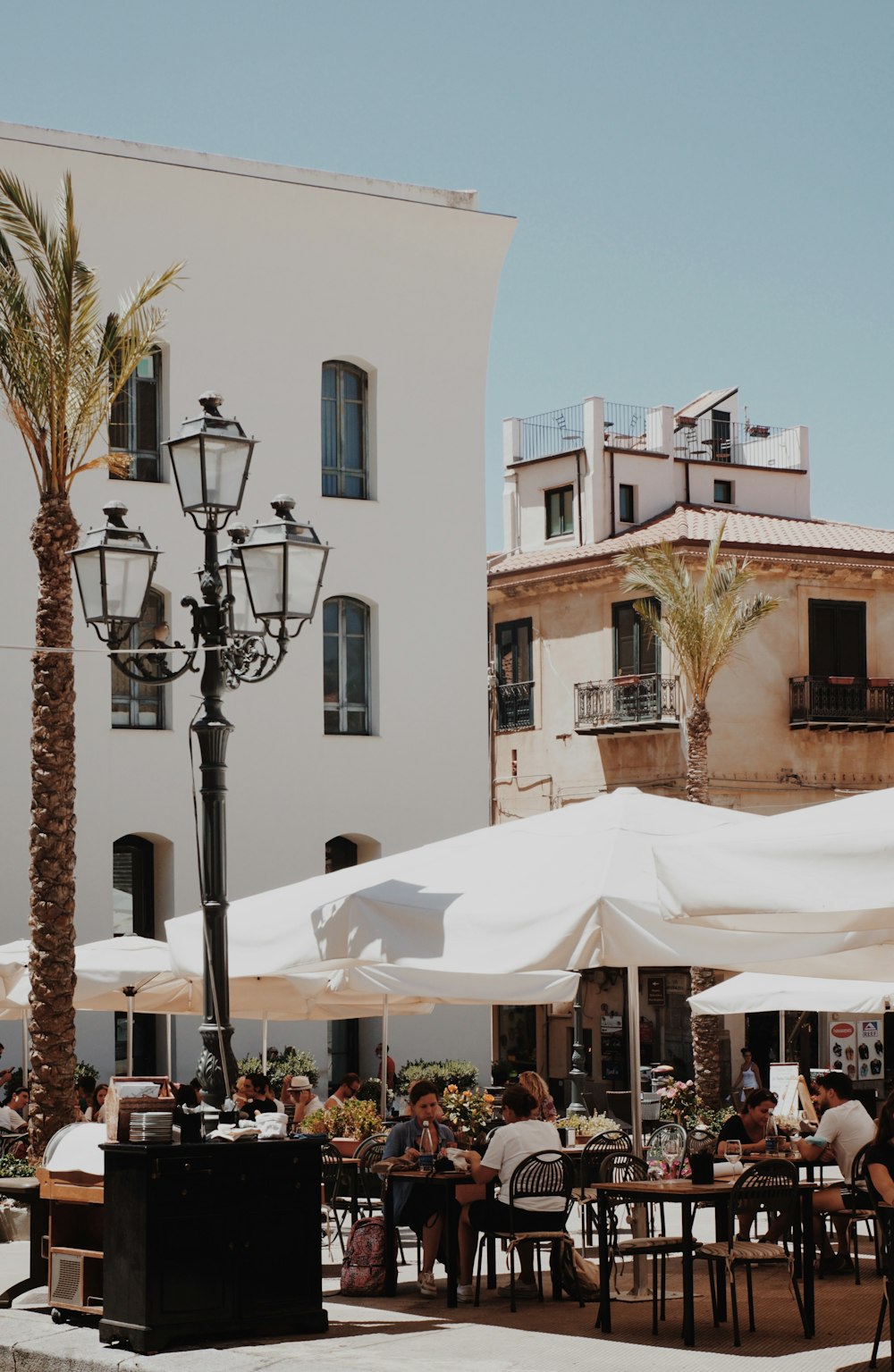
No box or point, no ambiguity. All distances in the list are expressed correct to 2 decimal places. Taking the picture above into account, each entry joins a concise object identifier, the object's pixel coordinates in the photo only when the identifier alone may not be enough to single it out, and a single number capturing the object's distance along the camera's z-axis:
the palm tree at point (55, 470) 17.88
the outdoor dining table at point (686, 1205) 10.22
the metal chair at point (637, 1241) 10.73
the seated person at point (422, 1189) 12.20
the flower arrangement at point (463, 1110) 17.97
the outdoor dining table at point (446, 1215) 11.70
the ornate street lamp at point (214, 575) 12.67
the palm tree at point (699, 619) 32.66
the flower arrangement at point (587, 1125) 17.31
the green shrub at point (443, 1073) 27.92
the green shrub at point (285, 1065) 27.44
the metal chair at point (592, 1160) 13.39
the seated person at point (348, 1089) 20.02
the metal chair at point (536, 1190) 11.60
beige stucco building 40.91
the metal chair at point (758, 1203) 10.32
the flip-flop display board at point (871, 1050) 37.25
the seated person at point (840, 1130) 13.35
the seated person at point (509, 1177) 11.70
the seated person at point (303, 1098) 18.78
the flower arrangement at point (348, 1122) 17.31
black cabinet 10.19
